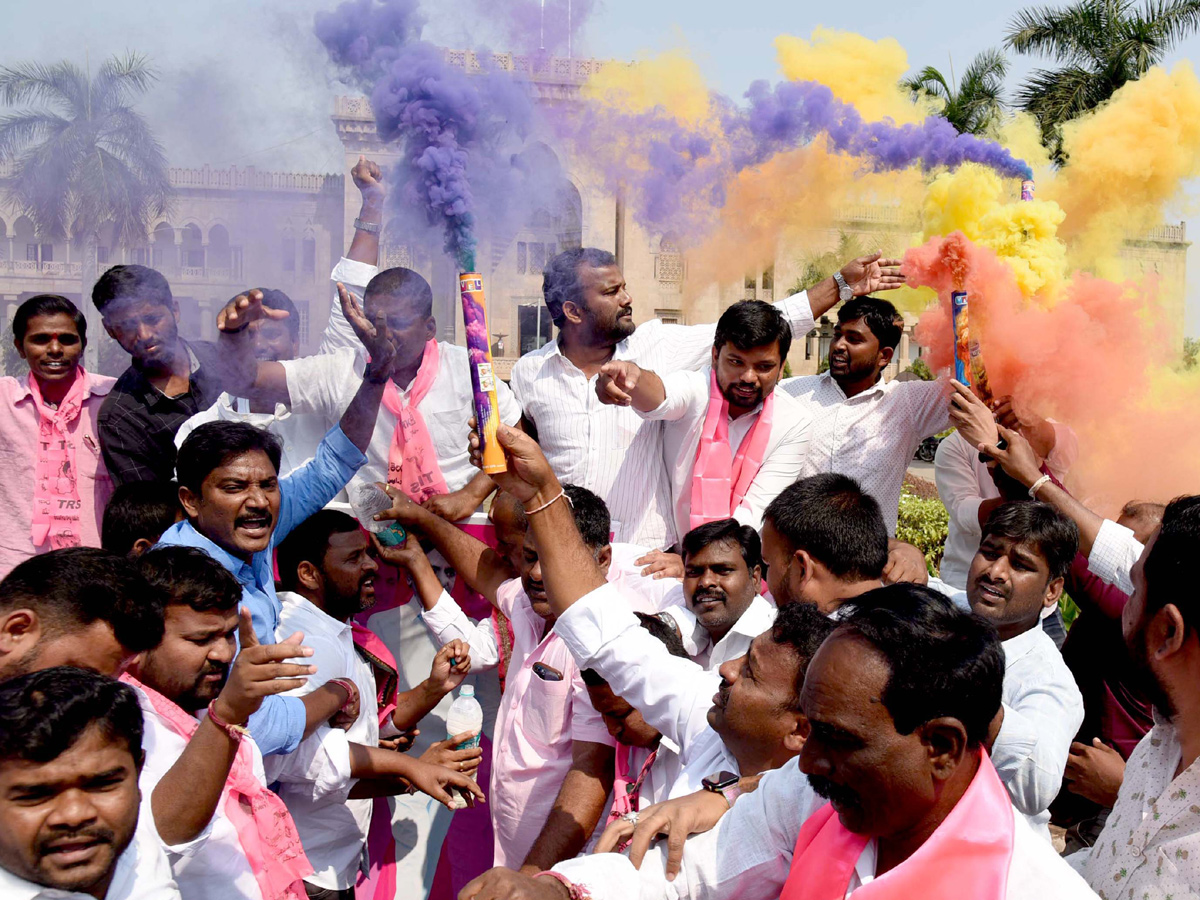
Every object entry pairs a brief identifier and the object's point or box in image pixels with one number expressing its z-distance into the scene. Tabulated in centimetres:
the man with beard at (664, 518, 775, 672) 357
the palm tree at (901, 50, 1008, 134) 2230
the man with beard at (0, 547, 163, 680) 251
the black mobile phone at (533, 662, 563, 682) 360
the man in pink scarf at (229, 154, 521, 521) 484
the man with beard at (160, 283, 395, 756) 354
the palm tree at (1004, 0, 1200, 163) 1975
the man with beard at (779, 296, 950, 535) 522
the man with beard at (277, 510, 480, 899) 361
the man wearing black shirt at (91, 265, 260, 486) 443
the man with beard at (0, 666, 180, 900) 204
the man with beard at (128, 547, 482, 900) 249
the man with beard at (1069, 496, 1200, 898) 205
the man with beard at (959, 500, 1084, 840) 275
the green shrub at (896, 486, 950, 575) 918
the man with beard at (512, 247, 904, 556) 496
